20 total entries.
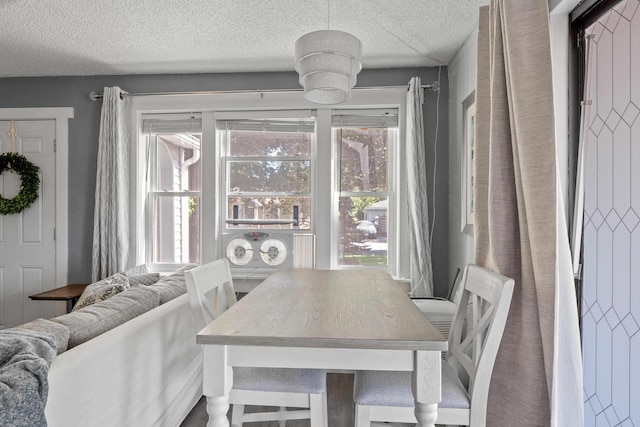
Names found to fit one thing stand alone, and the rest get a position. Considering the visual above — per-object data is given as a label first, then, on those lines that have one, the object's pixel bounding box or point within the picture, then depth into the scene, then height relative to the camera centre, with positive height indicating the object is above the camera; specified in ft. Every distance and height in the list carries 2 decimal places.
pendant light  4.94 +2.05
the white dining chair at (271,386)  4.75 -2.18
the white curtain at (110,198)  10.39 +0.38
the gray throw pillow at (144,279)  8.48 -1.52
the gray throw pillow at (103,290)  7.14 -1.55
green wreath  10.82 +0.87
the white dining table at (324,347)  3.72 -1.32
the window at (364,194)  10.77 +0.52
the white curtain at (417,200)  9.56 +0.32
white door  11.07 -0.63
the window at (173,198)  11.36 +0.42
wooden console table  9.30 -2.09
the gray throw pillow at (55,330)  4.08 -1.29
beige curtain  4.51 +0.13
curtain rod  10.21 +3.38
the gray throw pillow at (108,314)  4.51 -1.37
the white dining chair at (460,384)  4.27 -2.11
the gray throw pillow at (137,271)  9.49 -1.51
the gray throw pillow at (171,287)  6.67 -1.39
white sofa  3.80 -2.01
